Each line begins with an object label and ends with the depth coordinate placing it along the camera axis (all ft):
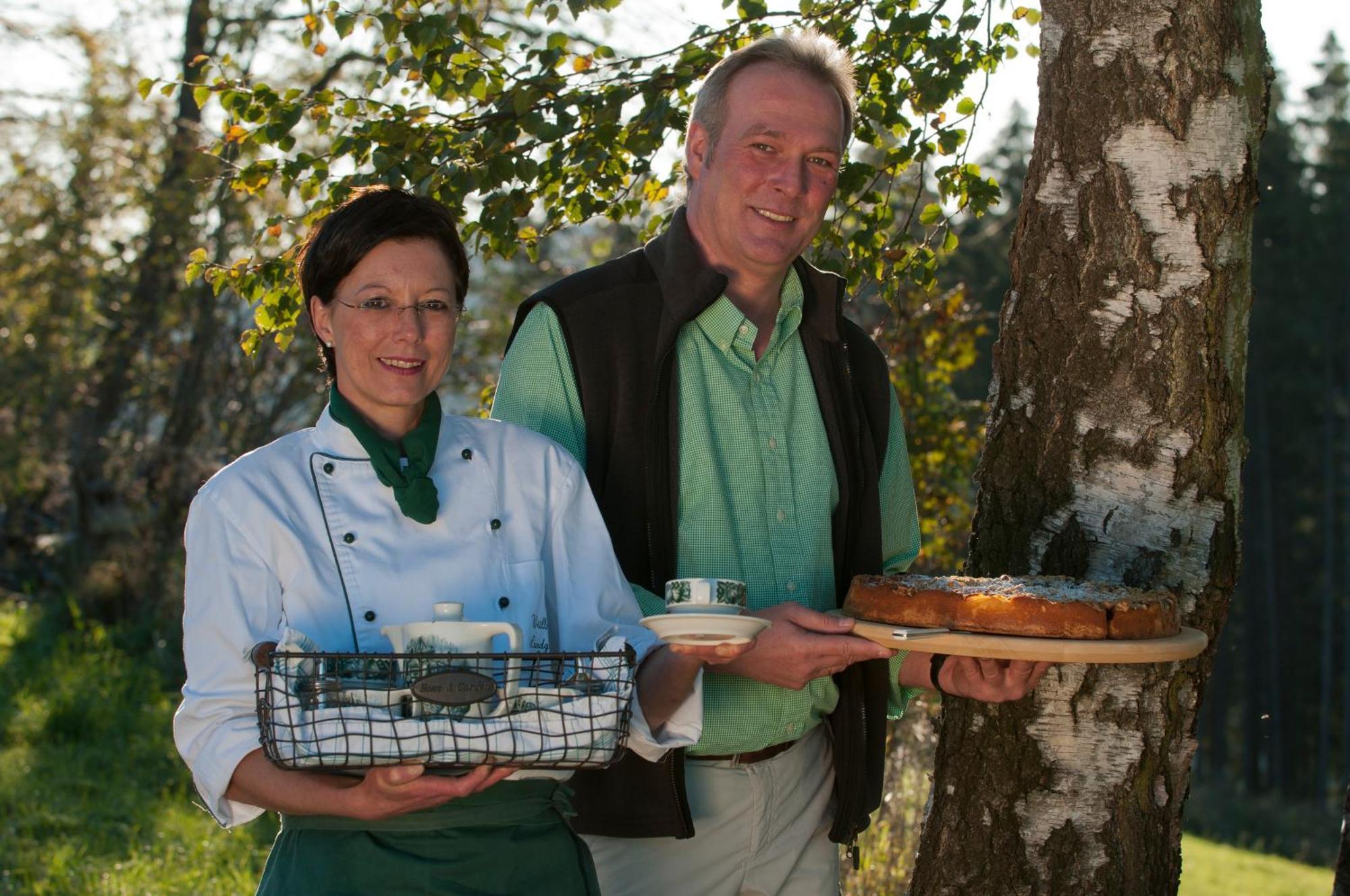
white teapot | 7.16
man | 10.00
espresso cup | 7.73
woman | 7.50
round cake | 8.39
